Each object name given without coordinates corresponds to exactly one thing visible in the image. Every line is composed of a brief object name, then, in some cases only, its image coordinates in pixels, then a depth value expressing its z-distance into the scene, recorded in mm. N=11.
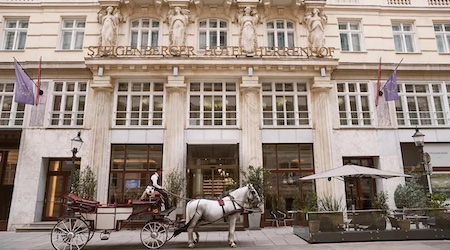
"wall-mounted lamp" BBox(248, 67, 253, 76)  16969
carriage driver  10109
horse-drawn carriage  9258
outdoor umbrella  11641
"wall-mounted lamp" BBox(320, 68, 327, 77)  17125
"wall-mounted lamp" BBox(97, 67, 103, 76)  16703
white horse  9773
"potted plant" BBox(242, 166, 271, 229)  14750
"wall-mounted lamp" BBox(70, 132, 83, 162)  13154
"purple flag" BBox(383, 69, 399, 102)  15898
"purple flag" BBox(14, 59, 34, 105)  14719
